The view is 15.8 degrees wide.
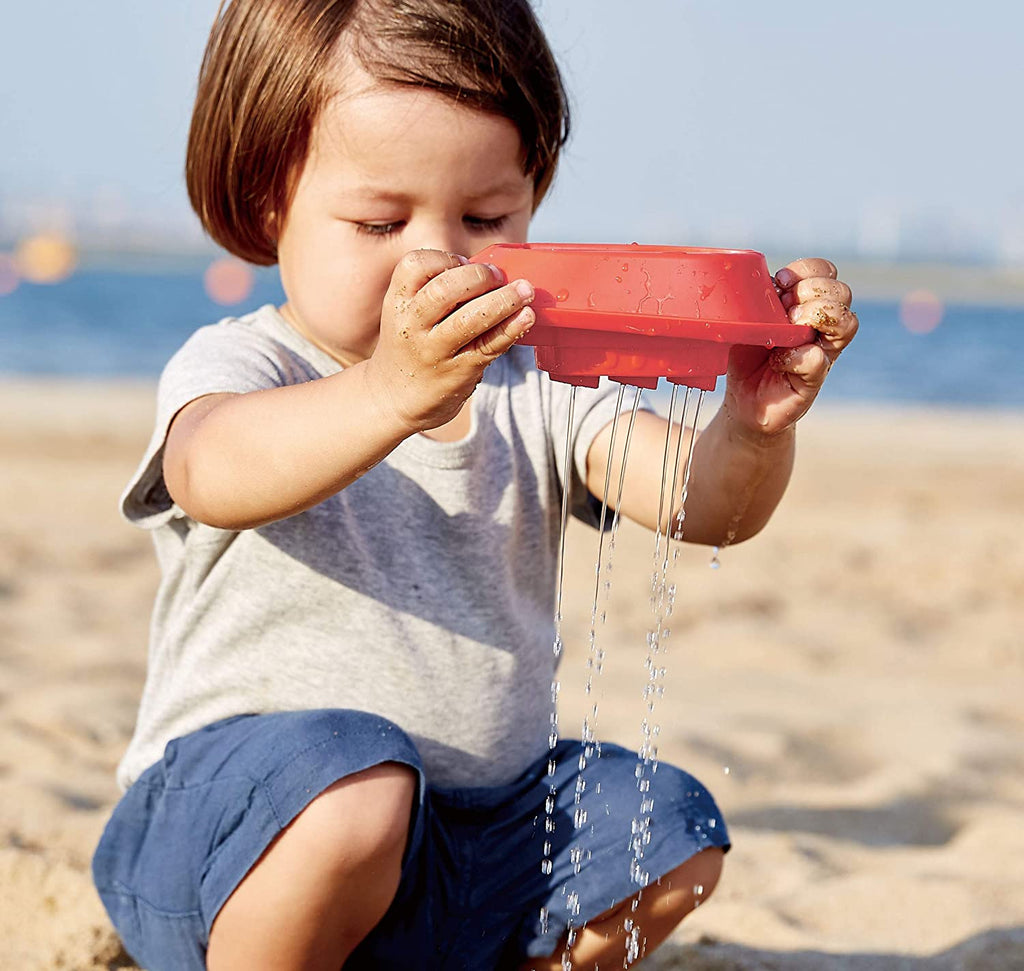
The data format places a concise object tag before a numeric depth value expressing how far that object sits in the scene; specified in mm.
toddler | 1832
